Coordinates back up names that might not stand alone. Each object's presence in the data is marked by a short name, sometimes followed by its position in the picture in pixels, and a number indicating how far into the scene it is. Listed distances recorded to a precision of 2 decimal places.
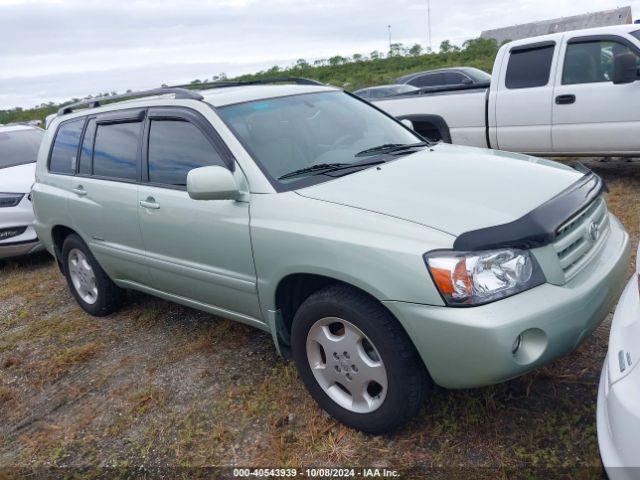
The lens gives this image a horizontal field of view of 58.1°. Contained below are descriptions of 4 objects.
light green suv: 2.35
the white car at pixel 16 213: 6.48
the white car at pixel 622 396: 1.68
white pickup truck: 6.18
